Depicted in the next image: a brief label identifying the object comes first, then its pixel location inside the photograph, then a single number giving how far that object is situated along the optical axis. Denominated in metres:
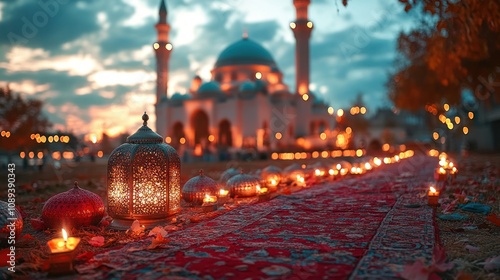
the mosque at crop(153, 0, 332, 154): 38.53
